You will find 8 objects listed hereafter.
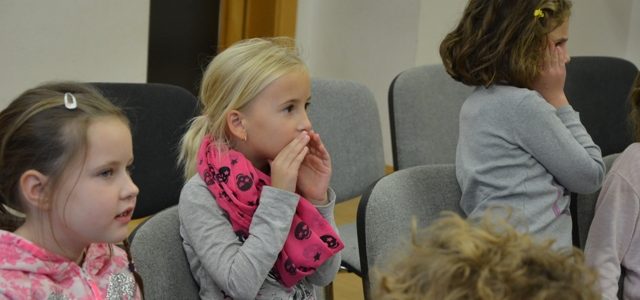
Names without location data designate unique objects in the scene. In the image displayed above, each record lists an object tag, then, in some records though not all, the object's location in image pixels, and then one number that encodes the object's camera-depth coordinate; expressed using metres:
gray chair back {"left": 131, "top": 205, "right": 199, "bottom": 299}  2.55
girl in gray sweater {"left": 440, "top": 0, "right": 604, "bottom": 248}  2.99
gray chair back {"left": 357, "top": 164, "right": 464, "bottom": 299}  2.79
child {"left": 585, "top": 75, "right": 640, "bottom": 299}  3.00
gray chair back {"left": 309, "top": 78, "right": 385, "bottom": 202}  3.48
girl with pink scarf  2.66
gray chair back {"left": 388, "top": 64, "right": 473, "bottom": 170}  3.55
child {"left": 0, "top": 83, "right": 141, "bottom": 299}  2.47
